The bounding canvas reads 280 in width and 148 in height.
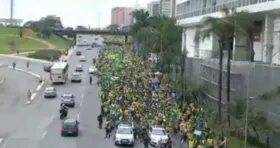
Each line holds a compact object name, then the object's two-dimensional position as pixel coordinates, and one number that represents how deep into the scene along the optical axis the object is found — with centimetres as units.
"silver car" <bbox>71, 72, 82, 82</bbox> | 7381
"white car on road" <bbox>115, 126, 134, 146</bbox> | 3434
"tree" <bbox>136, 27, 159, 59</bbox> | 9749
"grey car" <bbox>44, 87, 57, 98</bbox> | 5885
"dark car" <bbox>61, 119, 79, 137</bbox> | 3712
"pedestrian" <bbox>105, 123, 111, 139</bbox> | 3697
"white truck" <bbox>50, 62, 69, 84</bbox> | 6906
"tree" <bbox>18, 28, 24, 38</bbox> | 16638
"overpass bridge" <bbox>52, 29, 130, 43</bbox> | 17738
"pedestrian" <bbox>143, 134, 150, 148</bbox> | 3284
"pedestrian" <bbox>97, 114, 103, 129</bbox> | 4069
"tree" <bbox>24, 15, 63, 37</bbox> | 17188
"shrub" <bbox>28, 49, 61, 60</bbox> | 11505
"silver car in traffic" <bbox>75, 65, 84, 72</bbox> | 8639
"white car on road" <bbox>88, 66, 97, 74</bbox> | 8049
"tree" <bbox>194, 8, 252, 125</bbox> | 3775
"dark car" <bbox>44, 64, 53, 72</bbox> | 8534
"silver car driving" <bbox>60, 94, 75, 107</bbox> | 5181
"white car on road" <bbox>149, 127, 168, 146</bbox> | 3412
